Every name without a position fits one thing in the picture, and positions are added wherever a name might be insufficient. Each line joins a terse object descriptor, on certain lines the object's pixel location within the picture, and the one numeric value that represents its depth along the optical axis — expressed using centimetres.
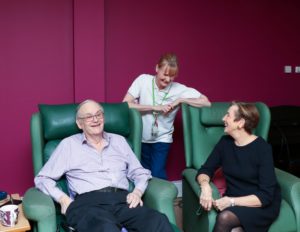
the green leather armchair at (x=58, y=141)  179
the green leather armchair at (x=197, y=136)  235
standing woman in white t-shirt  251
